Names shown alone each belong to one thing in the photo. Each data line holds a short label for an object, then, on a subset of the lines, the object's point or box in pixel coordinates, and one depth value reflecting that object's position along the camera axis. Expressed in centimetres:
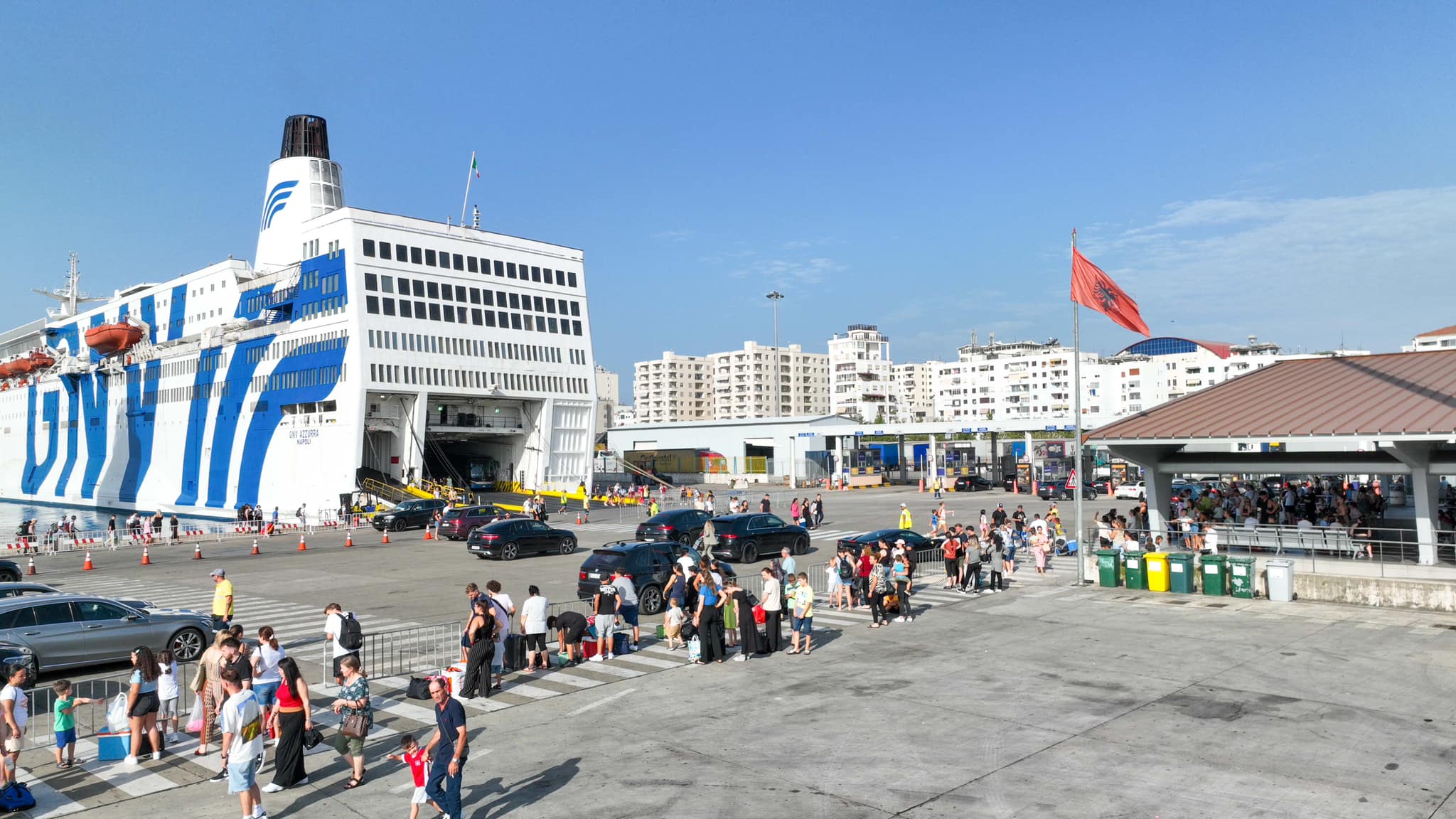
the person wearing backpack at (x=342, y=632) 1345
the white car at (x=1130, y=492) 5550
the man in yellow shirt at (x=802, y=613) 1609
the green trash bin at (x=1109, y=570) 2277
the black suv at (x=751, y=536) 2947
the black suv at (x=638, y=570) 2064
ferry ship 5688
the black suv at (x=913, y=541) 2530
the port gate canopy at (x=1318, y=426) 2091
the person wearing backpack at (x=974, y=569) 2250
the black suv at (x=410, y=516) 4397
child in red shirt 833
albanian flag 2312
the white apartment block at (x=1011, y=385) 17075
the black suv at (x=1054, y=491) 5525
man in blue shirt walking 831
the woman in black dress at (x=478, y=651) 1336
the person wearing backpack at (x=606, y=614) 1581
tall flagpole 2309
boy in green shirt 1048
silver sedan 1460
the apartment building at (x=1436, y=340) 12744
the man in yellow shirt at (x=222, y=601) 1662
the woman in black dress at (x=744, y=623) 1557
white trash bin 2017
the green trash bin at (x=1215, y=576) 2106
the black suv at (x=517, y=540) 3145
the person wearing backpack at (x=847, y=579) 2077
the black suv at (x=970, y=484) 6806
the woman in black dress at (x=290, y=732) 965
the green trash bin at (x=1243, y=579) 2066
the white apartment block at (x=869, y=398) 16462
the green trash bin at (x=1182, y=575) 2145
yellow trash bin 2180
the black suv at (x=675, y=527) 3206
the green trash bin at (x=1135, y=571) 2220
